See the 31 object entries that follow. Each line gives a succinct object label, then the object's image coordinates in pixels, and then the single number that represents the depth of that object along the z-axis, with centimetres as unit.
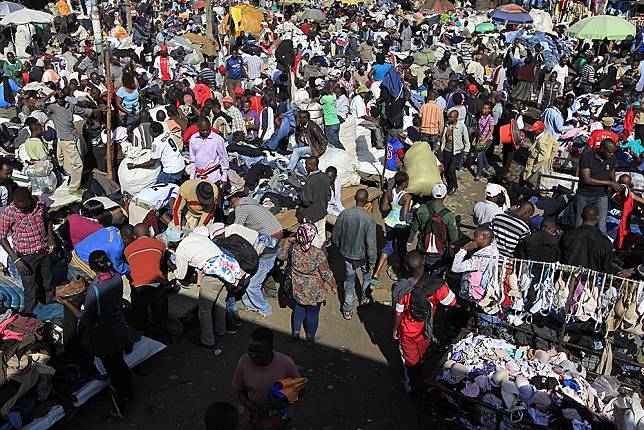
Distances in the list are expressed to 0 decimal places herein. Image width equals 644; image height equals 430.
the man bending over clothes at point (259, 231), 714
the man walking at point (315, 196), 771
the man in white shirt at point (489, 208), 724
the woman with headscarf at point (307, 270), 603
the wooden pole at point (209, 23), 2161
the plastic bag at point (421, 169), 848
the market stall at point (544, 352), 481
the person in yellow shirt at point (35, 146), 933
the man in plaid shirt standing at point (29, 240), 639
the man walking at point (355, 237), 683
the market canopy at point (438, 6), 2462
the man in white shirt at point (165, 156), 905
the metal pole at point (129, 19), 2338
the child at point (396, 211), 752
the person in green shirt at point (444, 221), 683
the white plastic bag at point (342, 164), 987
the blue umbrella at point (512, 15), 2155
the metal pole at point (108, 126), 899
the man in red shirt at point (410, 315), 545
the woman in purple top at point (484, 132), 1107
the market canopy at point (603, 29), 1528
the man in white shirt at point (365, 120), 1198
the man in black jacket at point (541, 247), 605
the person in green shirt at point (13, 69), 1591
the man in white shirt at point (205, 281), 638
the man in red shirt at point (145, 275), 628
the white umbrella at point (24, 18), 1808
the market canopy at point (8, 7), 1939
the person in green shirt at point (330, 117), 1080
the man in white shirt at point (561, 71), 1635
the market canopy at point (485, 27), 2625
